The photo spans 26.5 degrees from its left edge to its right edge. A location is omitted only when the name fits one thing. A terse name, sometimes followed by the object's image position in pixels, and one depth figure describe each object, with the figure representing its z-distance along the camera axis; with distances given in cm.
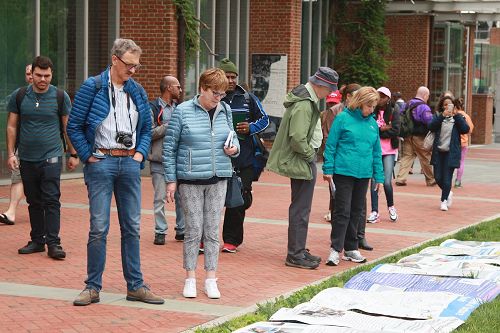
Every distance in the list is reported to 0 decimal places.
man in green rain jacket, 1017
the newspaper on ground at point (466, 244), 1152
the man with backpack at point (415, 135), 1917
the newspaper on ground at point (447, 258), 1027
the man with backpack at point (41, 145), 1032
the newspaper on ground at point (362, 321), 725
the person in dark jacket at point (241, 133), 1066
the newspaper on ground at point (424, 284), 874
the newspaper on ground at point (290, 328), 708
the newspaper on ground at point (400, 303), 773
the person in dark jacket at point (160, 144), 1122
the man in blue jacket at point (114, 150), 793
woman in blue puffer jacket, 849
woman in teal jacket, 1040
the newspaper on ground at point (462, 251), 1085
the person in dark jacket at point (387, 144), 1416
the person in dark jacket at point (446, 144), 1585
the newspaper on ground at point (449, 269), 951
